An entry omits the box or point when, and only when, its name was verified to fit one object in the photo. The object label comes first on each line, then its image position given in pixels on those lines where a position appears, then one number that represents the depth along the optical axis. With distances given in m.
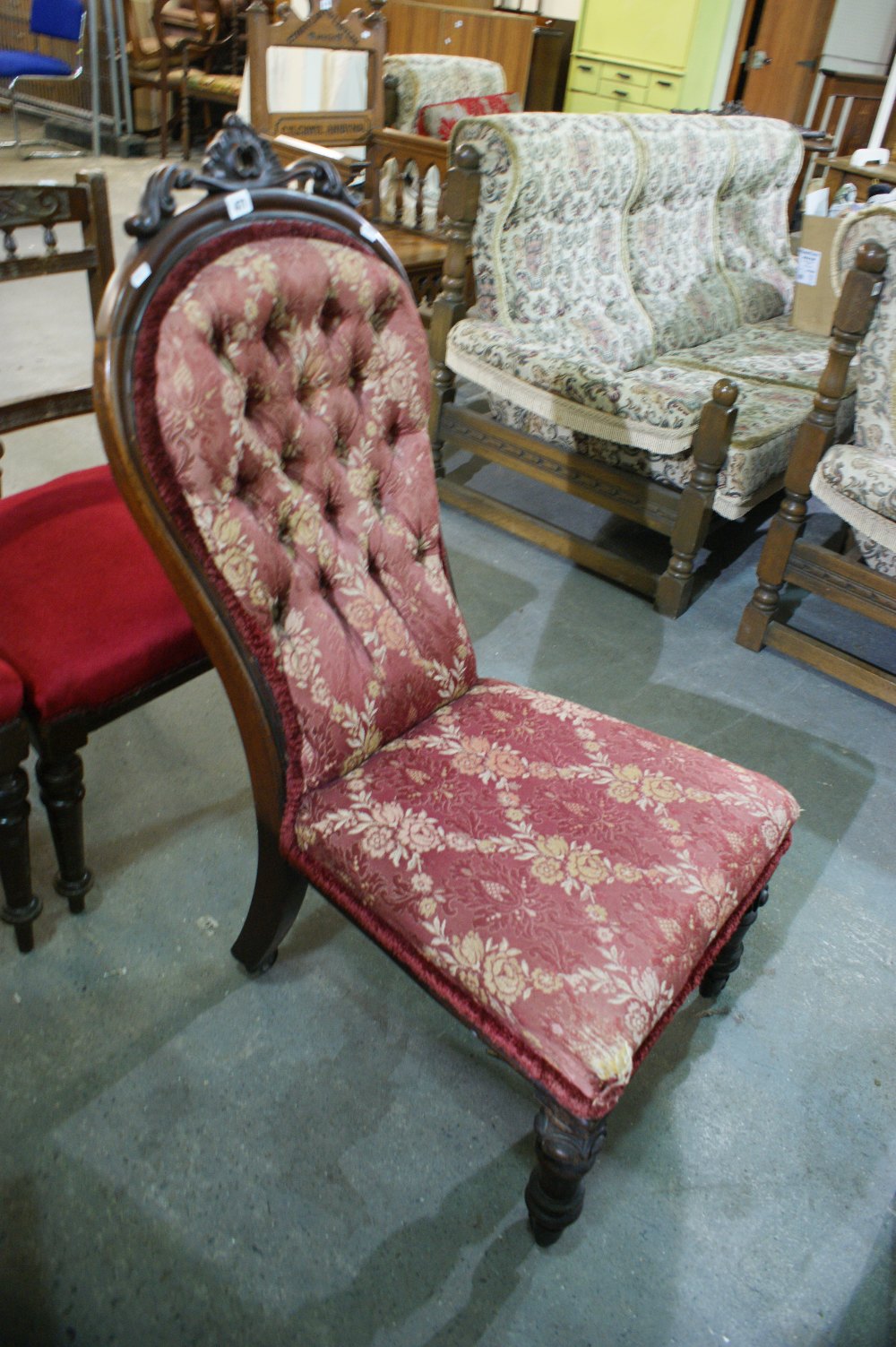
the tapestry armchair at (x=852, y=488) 1.90
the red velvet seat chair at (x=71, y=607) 1.19
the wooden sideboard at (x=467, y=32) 5.48
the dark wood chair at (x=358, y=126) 2.97
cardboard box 2.99
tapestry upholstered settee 2.27
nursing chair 0.92
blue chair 5.52
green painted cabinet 5.40
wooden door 5.59
